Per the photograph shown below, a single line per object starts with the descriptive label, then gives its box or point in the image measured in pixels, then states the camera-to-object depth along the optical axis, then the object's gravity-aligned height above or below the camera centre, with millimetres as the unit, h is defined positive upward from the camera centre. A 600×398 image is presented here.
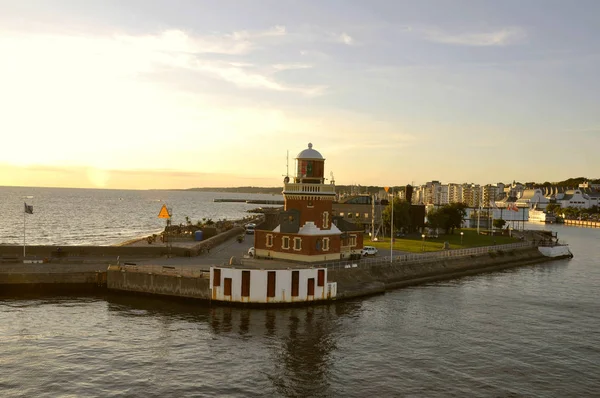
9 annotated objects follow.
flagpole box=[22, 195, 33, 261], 62869 -1860
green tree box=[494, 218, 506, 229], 148125 -5271
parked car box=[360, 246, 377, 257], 74938 -7091
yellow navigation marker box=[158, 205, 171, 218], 67806 -2222
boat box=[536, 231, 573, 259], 105750 -8735
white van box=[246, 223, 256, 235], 102650 -6101
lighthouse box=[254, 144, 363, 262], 62750 -2965
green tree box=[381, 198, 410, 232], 106875 -2602
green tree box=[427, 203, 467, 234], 114812 -3027
